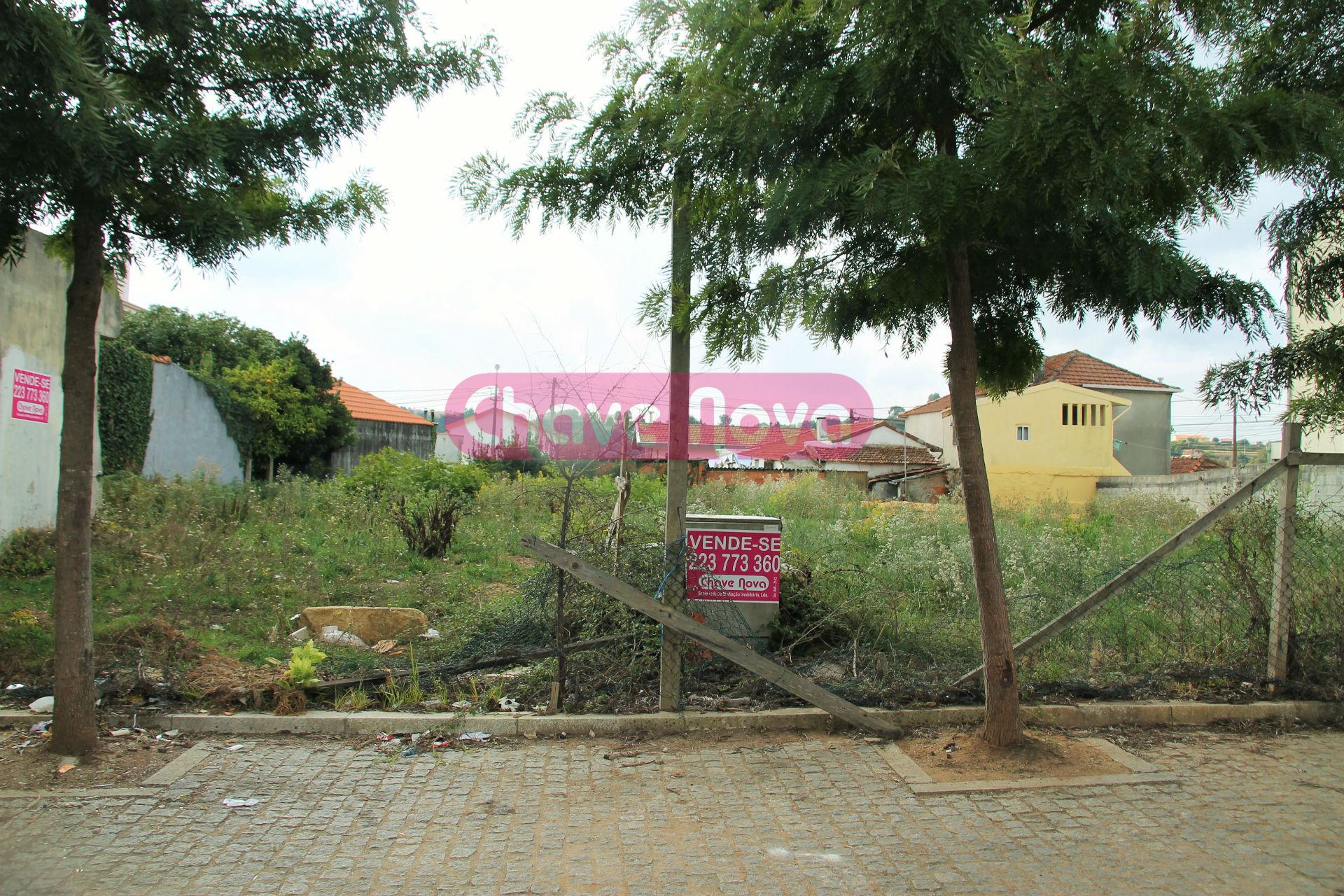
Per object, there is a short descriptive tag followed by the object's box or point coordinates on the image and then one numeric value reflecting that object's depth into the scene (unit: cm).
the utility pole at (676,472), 519
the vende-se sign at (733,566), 577
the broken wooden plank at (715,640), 516
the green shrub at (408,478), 1550
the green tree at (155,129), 390
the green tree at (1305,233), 491
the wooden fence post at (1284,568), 571
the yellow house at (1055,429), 3569
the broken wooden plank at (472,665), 559
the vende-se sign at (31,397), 909
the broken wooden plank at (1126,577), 555
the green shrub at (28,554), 861
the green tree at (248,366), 2201
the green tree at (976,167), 375
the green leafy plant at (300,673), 551
